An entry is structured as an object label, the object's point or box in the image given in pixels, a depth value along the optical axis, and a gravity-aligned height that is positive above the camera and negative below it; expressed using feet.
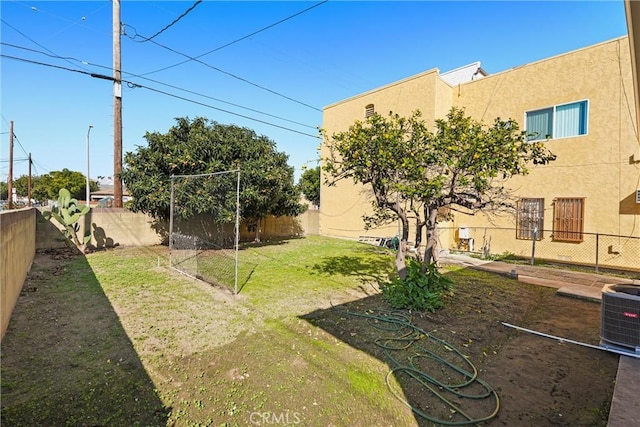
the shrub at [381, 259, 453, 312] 15.23 -4.24
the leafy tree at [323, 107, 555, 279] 13.14 +2.28
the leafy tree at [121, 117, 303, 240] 29.96 +4.13
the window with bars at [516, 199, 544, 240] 30.81 -0.79
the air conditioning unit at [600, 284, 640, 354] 11.12 -3.99
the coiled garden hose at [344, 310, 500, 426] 8.24 -5.34
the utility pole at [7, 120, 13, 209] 49.88 +6.04
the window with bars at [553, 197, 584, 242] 28.32 -0.69
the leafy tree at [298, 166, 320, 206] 86.58 +9.54
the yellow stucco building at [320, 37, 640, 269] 26.13 +5.63
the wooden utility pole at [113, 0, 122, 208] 32.83 +11.75
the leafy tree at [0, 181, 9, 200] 154.92 +5.25
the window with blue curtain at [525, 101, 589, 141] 28.45 +9.08
